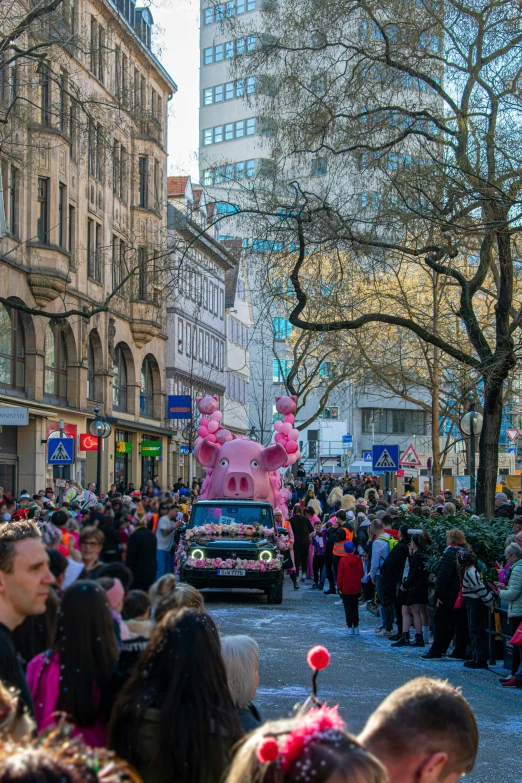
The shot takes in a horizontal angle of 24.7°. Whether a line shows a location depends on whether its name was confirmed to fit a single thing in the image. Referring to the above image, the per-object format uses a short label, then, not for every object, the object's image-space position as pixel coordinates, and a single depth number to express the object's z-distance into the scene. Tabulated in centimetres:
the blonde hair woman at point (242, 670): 479
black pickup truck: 2084
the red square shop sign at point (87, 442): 3356
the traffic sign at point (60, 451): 2359
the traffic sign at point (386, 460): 2977
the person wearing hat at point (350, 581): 1719
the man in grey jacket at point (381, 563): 1786
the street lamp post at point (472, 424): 2673
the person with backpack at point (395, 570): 1741
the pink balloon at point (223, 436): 2919
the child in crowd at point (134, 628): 424
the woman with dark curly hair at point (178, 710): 361
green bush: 1619
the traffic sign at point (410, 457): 3409
